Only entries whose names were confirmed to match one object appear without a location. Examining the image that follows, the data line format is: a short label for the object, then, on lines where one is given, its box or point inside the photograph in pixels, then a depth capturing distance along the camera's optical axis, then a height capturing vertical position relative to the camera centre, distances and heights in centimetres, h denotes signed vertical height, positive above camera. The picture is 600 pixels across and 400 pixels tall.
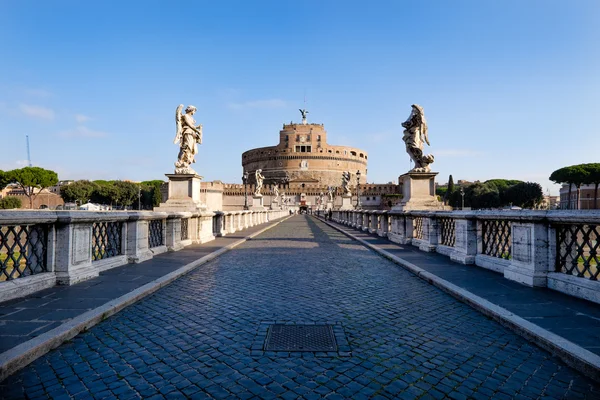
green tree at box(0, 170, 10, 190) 7319 +451
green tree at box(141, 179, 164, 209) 9975 +164
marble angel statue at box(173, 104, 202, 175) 1314 +223
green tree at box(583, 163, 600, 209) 6604 +509
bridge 278 -126
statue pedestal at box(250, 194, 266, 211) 3670 +6
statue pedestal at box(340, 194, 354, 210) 3712 +7
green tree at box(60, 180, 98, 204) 8000 +213
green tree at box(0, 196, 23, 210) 5892 -13
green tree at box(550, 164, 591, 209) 6744 +496
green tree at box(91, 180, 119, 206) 8556 +181
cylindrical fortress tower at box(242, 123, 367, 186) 11088 +1287
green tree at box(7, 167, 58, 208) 7375 +469
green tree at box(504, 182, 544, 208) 7475 +177
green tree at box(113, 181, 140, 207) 8938 +233
